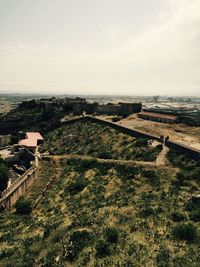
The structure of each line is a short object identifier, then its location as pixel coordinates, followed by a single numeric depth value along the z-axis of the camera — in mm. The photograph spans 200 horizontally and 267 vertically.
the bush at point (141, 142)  38015
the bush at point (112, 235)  17450
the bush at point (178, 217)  19018
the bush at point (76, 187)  27738
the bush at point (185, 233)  16783
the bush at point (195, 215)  18744
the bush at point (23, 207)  25558
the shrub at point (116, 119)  59960
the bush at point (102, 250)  16260
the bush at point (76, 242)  16575
